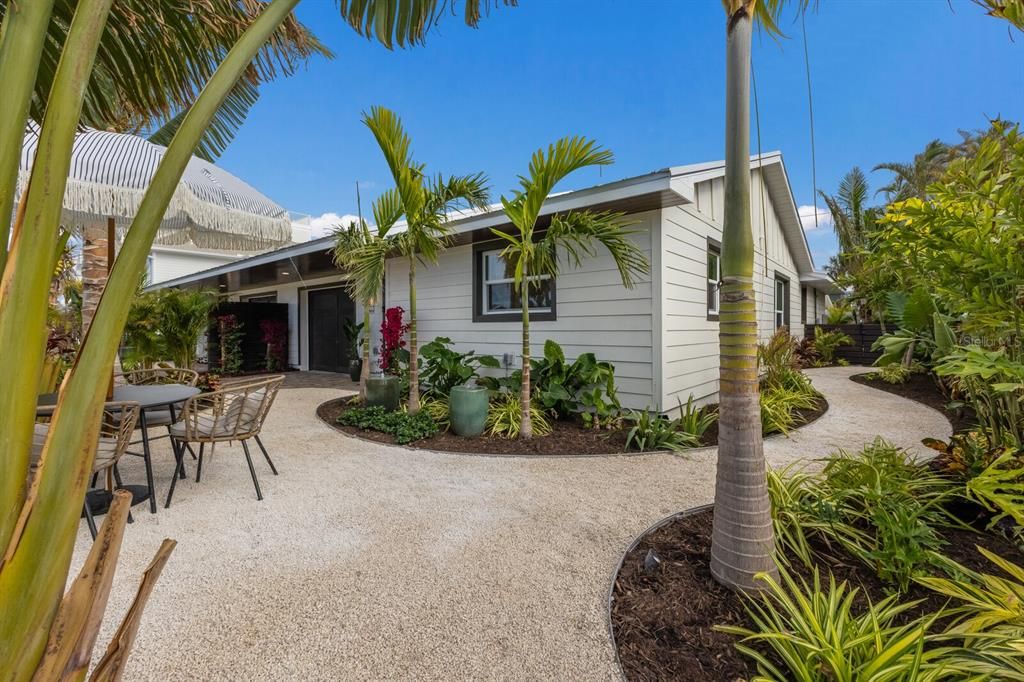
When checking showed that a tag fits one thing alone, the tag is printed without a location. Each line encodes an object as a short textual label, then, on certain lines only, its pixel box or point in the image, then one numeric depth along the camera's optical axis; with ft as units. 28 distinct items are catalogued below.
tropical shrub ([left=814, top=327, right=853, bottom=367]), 39.60
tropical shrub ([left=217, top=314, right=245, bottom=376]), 35.27
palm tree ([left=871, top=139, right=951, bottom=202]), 44.47
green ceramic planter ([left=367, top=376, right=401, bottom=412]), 18.94
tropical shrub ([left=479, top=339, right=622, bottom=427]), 16.52
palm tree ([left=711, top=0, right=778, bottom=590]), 6.36
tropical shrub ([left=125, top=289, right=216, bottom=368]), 25.61
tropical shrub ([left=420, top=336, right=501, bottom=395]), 19.36
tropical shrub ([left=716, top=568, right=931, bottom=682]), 4.58
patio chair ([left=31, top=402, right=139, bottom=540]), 8.76
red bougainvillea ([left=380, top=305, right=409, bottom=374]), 21.54
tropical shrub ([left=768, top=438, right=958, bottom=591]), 6.50
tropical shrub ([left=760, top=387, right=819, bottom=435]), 16.15
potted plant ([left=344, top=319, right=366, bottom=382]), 30.48
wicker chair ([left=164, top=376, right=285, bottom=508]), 10.57
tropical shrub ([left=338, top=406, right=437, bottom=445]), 15.48
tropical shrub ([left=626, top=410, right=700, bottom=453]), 14.40
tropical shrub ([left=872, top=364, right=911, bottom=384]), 26.21
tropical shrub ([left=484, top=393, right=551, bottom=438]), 15.85
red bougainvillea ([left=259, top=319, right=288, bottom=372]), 36.55
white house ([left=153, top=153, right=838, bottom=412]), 16.65
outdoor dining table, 9.66
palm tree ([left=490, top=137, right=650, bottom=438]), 13.47
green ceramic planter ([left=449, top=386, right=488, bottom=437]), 15.46
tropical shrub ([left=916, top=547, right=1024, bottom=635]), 4.99
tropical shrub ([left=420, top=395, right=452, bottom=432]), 16.75
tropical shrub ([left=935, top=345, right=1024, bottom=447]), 5.91
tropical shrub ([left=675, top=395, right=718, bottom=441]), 15.51
